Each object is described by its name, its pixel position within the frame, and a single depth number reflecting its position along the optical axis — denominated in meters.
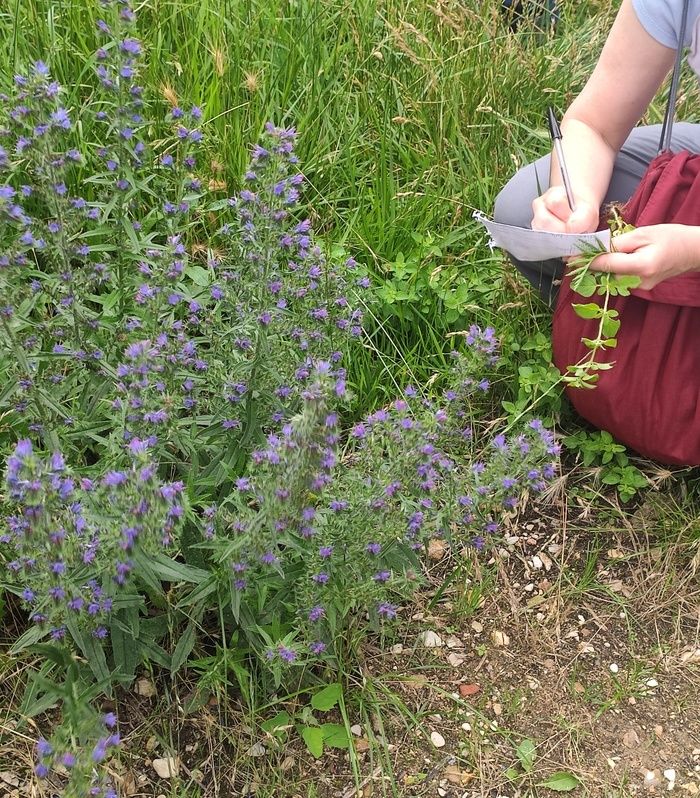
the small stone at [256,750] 2.06
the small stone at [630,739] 2.24
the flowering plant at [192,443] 1.54
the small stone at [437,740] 2.18
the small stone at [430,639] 2.37
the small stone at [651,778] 2.17
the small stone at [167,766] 2.00
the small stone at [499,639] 2.42
